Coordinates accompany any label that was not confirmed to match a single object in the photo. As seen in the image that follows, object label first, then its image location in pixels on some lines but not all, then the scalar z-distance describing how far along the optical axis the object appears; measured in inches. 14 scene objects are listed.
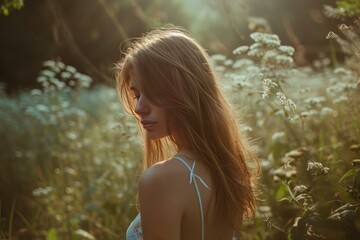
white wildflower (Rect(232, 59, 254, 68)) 161.3
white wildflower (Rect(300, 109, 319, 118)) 115.0
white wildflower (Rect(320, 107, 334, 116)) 129.1
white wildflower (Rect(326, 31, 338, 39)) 87.5
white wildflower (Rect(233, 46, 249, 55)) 126.3
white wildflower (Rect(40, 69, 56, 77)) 193.6
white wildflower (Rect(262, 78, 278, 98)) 92.2
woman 69.1
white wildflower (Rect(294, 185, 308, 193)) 82.0
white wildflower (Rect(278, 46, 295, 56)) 123.7
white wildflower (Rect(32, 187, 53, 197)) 167.7
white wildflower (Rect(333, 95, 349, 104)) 128.7
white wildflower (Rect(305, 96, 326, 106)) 126.8
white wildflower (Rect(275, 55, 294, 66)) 124.3
